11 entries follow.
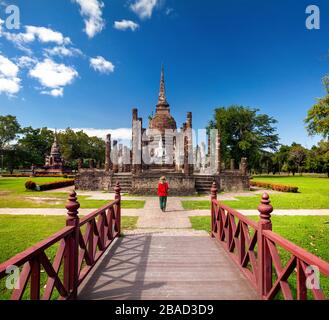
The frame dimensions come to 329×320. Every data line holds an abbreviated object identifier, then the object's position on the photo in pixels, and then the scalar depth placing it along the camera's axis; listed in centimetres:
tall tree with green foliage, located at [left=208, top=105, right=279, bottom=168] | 5219
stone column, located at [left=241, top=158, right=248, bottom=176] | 2411
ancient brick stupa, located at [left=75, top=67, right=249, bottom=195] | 1991
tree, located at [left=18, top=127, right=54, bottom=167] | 6232
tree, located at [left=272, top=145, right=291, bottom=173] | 7584
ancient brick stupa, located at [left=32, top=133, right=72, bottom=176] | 5239
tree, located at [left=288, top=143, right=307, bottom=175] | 6694
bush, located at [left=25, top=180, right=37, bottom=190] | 2135
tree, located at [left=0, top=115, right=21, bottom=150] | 6074
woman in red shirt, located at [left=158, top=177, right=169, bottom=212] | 1220
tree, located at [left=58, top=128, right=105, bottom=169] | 6664
